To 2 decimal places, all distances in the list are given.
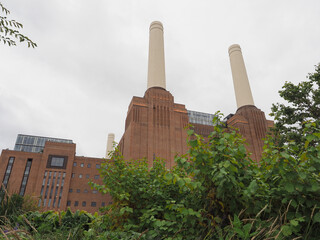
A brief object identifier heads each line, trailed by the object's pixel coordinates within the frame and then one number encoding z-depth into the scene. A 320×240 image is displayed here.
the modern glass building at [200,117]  98.75
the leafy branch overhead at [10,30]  4.43
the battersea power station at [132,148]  56.03
